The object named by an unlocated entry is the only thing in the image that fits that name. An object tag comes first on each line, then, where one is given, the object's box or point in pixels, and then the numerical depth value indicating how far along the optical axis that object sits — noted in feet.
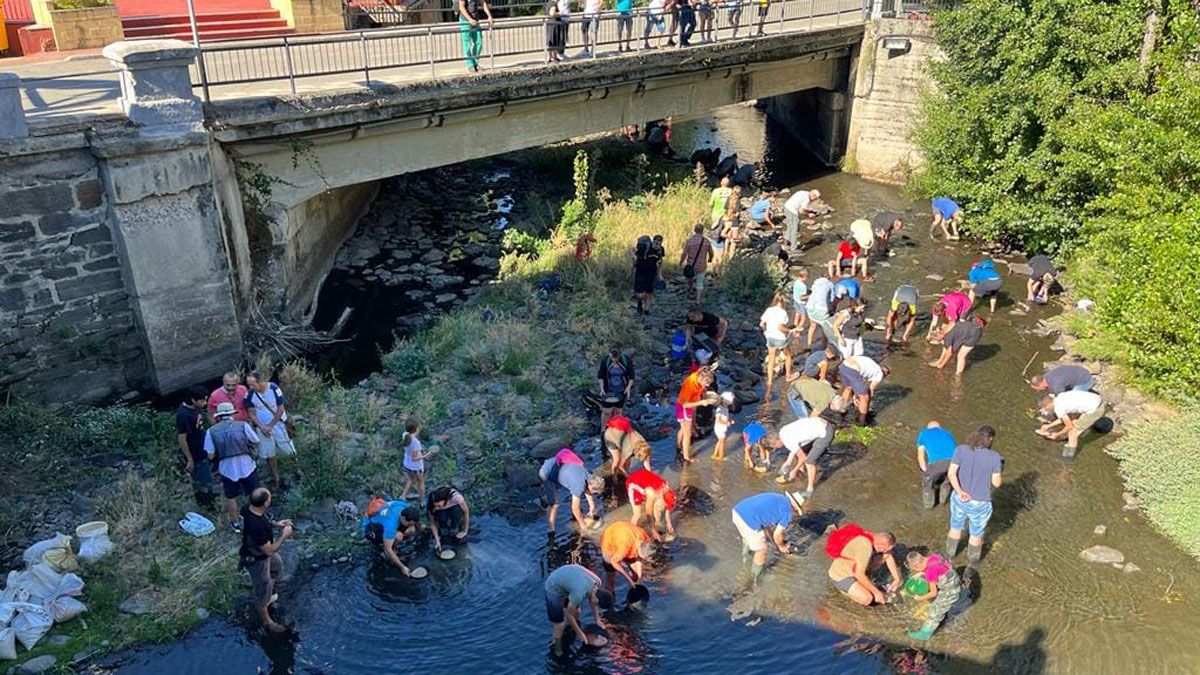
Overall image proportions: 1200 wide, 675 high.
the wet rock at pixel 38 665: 26.53
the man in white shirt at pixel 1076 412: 38.34
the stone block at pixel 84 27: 55.72
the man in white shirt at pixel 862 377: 40.57
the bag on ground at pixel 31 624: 27.20
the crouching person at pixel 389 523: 31.19
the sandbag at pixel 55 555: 29.07
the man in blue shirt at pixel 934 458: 35.04
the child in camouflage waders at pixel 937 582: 29.32
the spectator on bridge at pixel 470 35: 52.03
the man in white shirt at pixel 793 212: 62.49
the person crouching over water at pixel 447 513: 32.35
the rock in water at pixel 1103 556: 32.73
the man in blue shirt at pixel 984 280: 51.75
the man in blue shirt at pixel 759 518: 30.76
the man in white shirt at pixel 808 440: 35.78
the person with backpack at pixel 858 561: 30.09
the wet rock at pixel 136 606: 28.91
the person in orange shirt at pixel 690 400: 37.93
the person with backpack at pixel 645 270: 50.14
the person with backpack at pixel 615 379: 40.22
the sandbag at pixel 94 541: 30.27
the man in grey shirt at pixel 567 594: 27.76
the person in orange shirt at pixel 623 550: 30.01
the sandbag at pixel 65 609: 28.25
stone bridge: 37.06
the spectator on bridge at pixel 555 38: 57.21
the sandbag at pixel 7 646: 26.55
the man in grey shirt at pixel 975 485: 31.32
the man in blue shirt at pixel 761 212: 66.80
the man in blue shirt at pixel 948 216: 64.03
